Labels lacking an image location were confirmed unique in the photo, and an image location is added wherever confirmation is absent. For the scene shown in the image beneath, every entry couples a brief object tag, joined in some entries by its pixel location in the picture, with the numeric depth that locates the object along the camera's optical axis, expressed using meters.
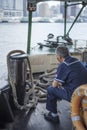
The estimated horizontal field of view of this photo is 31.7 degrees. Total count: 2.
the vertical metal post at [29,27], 3.81
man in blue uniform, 2.00
